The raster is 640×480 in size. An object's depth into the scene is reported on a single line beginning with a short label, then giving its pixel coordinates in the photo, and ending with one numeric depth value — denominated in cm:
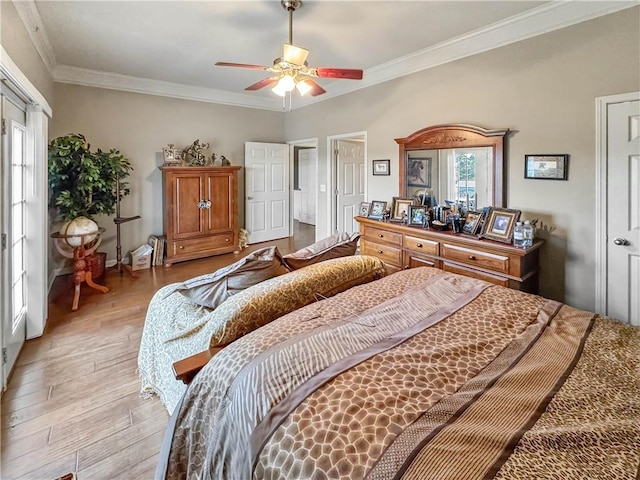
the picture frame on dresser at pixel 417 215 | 374
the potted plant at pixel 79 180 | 389
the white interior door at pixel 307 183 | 908
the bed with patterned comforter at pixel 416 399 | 81
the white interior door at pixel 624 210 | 264
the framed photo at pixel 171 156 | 534
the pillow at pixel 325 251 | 205
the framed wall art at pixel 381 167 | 462
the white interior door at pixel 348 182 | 579
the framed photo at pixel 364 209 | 453
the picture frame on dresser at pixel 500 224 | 303
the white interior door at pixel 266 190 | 648
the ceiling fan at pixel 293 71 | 271
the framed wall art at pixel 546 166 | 300
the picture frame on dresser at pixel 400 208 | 402
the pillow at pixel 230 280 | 176
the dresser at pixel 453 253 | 295
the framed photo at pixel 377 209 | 427
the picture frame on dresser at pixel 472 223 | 330
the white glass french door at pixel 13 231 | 229
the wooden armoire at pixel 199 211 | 523
